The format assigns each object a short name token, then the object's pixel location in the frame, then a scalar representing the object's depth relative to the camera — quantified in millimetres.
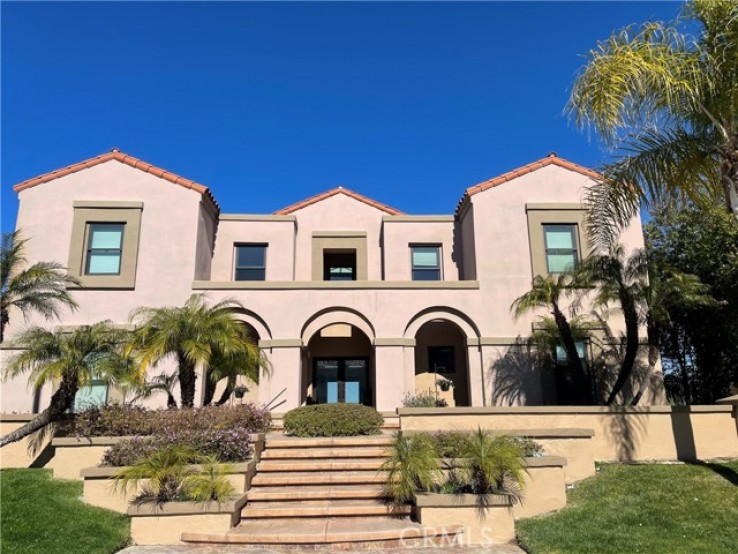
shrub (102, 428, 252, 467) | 11414
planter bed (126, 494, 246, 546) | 9500
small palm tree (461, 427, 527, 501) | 9914
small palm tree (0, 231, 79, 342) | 16641
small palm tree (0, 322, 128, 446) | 13773
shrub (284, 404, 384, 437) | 13406
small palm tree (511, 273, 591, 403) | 15773
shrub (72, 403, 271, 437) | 12516
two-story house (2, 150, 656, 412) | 18359
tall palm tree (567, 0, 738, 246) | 10367
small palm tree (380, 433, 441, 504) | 10094
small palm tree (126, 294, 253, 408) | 13422
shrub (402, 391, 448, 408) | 16875
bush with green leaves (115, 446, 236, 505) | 9805
